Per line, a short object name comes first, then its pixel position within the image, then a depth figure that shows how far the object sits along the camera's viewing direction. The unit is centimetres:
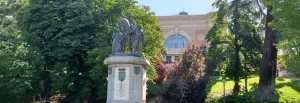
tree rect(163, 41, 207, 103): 2167
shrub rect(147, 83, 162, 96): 2797
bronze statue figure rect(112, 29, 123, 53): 1477
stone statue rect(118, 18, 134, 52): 1495
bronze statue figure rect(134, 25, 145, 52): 1483
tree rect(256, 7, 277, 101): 2195
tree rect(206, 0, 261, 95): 2566
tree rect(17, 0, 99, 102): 2303
